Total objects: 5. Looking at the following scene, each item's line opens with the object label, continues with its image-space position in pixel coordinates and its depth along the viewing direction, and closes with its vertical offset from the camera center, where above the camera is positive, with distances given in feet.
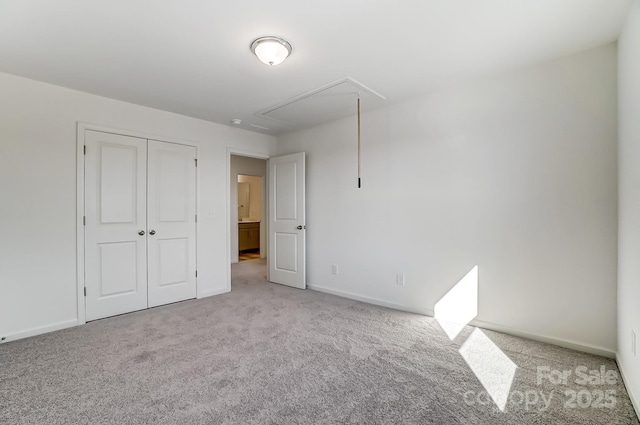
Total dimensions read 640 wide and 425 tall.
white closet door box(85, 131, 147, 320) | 10.39 -0.47
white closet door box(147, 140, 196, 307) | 11.91 -0.44
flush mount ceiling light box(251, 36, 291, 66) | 7.05 +4.13
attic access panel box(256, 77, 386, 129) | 10.02 +4.35
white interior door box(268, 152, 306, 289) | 14.62 -0.45
